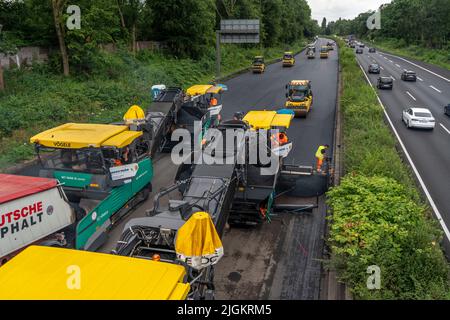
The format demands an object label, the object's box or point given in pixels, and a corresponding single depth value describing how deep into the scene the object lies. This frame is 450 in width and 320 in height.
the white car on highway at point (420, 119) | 24.09
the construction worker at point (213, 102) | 22.42
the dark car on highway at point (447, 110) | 28.21
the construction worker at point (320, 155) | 14.16
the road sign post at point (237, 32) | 45.31
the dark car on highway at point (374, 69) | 52.59
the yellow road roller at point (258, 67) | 54.69
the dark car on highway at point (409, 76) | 46.09
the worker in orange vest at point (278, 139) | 13.91
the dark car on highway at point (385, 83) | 39.41
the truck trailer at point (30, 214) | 8.26
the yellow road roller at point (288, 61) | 62.26
